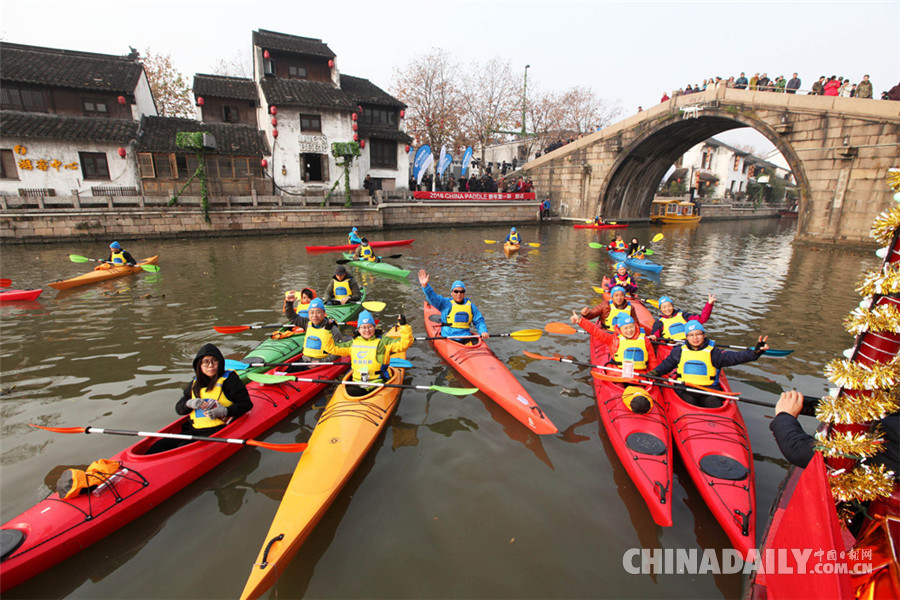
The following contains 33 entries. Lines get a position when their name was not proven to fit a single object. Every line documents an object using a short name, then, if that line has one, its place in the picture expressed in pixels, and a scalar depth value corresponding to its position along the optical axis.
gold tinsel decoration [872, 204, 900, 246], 2.39
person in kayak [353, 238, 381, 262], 15.65
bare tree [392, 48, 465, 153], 36.50
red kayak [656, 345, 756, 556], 3.83
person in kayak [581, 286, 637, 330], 7.75
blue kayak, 15.03
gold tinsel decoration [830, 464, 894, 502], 2.43
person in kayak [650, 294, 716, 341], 7.35
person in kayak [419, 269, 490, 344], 8.09
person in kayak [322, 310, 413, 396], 5.94
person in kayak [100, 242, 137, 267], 13.86
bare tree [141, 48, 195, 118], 34.56
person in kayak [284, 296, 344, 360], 6.76
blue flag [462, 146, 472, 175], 32.00
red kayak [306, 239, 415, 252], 18.47
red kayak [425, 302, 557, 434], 5.67
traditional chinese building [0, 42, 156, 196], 21.88
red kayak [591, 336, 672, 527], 4.15
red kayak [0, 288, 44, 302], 10.92
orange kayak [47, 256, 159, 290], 12.14
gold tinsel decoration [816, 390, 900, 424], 2.48
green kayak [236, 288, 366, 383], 6.52
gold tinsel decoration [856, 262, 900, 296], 2.39
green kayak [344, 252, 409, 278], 14.67
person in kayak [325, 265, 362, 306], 10.18
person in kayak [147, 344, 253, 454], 4.82
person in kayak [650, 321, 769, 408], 5.57
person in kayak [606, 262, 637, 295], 10.58
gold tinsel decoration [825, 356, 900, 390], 2.46
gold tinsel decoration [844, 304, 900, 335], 2.41
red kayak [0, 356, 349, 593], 3.44
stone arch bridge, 18.75
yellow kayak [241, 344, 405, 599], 3.39
